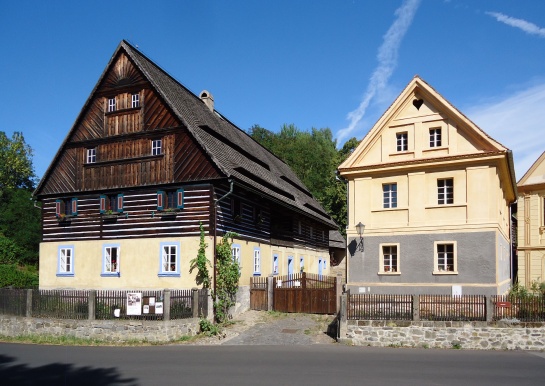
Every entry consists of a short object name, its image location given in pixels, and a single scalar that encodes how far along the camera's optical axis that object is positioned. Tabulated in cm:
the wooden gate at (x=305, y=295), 2511
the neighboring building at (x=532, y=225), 3234
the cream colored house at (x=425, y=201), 2319
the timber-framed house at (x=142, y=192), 2520
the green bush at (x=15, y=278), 3831
